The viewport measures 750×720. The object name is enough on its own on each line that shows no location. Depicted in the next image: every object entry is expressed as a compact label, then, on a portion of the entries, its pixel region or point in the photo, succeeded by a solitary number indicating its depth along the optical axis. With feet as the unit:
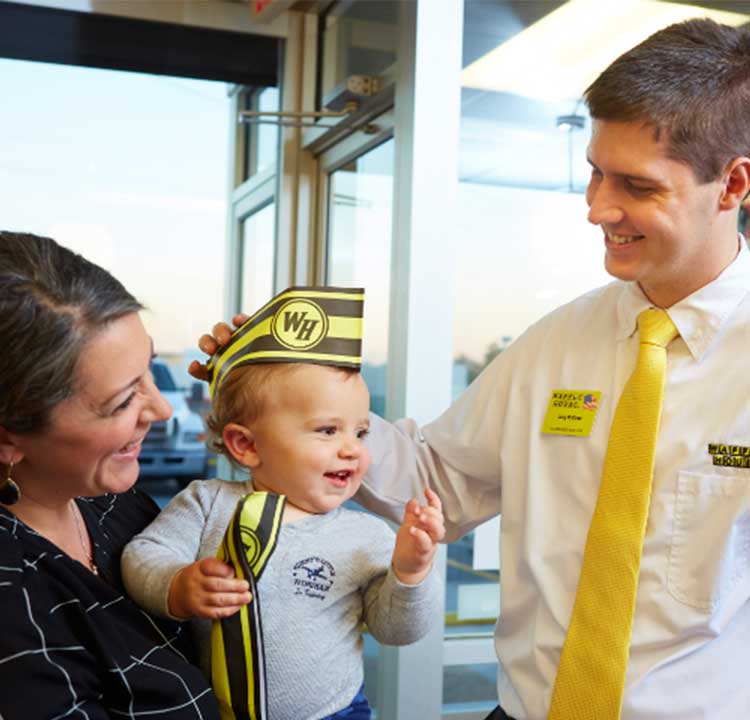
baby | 5.01
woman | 4.08
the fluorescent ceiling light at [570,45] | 9.59
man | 5.08
